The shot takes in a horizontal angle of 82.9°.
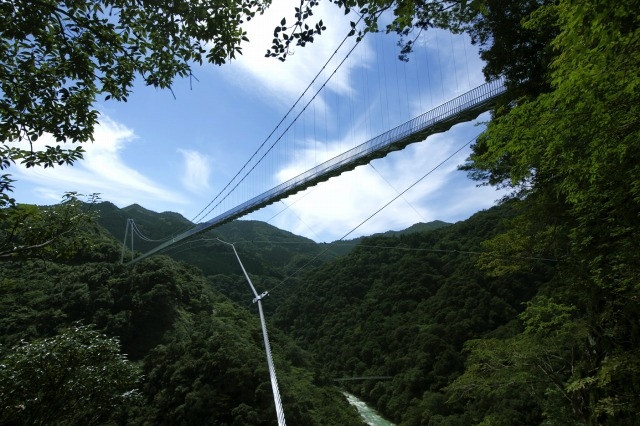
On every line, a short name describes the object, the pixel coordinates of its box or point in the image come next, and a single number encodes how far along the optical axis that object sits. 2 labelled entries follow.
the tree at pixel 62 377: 6.11
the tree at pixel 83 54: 2.01
